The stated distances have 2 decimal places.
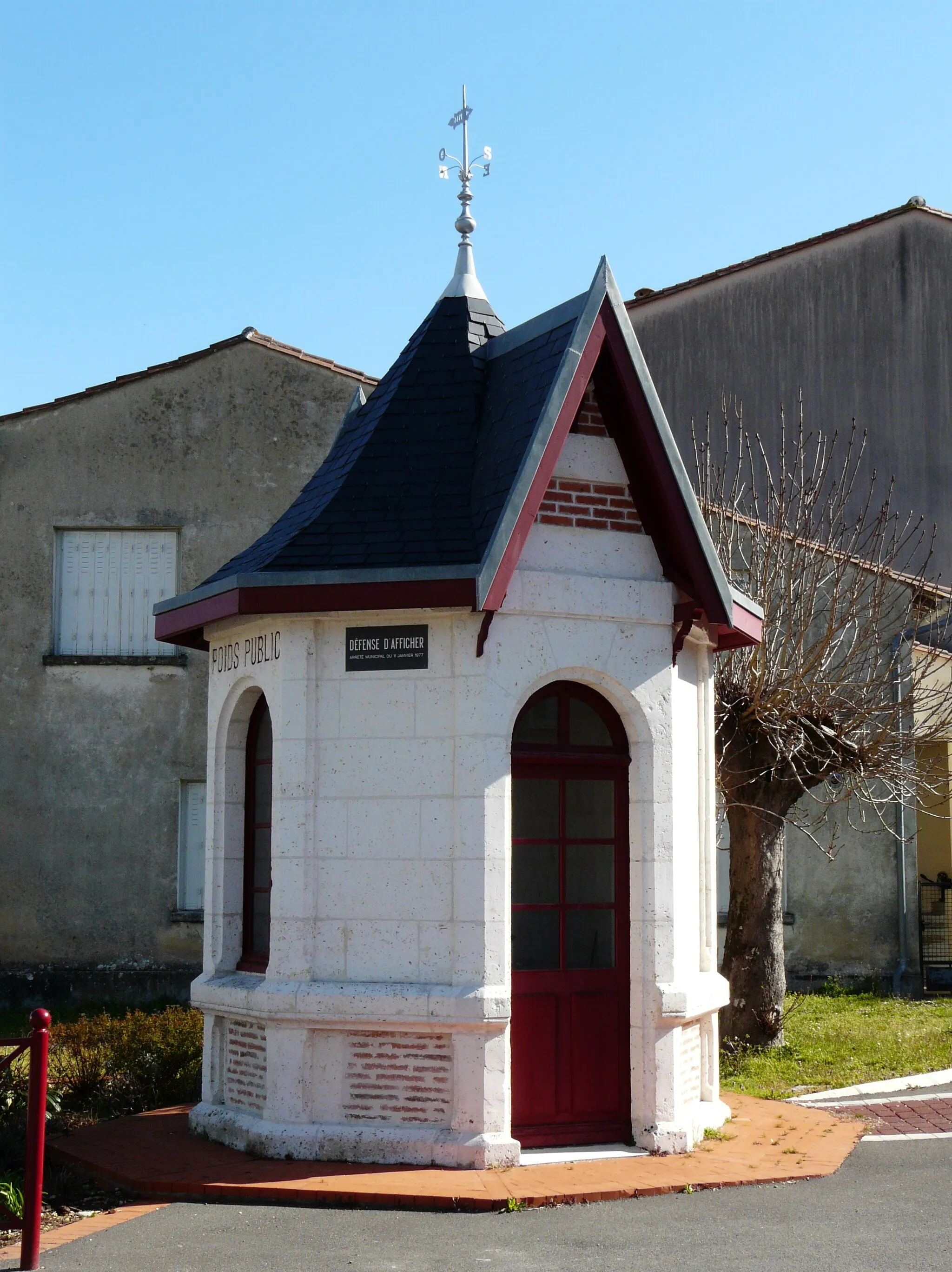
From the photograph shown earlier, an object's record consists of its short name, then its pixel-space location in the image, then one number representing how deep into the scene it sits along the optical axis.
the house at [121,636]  17.31
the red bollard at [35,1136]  6.65
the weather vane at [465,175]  10.66
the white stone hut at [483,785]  8.57
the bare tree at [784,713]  12.91
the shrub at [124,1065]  10.51
